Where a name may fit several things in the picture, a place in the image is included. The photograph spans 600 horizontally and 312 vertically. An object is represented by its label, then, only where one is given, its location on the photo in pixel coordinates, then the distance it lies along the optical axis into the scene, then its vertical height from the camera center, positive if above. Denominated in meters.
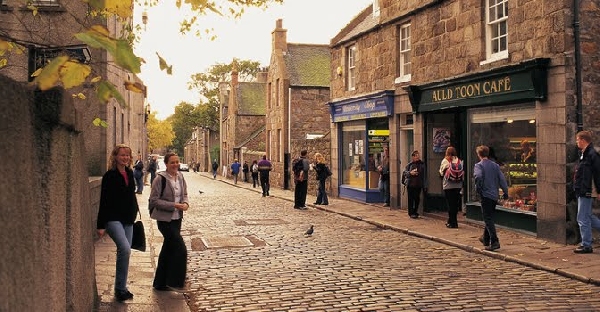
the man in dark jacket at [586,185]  9.56 -0.47
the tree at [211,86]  70.94 +8.80
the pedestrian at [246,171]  41.88 -0.93
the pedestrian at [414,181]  15.30 -0.62
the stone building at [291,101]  34.41 +3.39
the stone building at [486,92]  10.88 +1.50
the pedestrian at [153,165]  29.19 -0.32
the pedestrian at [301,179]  19.19 -0.69
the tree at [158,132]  84.44 +3.91
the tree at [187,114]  72.81 +5.58
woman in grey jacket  7.25 -0.81
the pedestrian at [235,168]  39.71 -0.66
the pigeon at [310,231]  12.34 -1.53
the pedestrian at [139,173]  25.39 -0.61
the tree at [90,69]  2.26 +0.37
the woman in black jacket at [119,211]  6.55 -0.58
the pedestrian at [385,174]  18.83 -0.54
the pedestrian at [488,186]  10.12 -0.50
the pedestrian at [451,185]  13.32 -0.63
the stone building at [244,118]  51.41 +3.75
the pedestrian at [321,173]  19.81 -0.52
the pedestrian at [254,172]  34.38 -0.82
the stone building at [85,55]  13.21 +2.17
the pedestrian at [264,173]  25.42 -0.65
